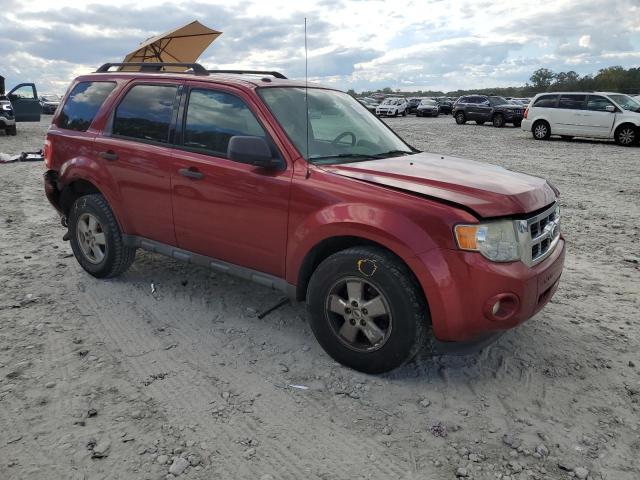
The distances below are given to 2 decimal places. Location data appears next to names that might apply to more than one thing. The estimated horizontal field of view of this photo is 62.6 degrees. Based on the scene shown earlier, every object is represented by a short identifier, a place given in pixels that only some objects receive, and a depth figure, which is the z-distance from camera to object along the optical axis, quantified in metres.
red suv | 2.92
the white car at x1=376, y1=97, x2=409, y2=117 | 38.25
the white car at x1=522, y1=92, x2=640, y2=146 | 17.08
